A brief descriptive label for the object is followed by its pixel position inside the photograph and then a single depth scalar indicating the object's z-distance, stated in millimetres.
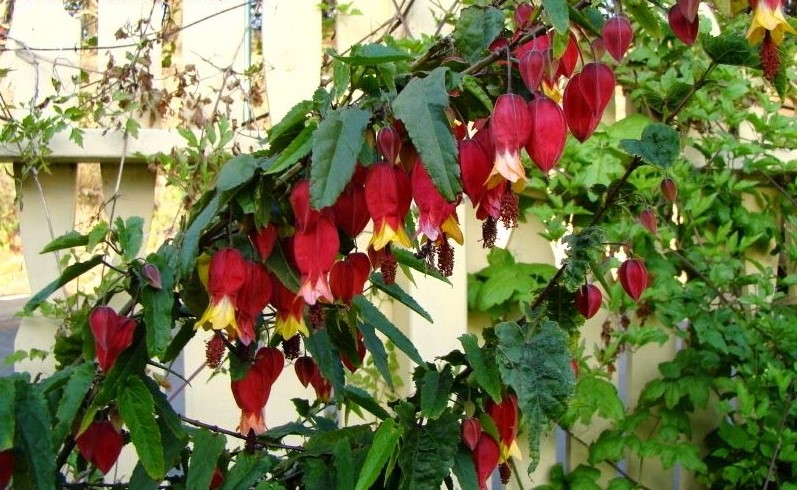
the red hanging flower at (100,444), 698
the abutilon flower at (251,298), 632
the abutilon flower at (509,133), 523
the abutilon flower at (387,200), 553
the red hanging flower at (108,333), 644
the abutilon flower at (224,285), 618
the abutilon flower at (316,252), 581
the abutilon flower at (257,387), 718
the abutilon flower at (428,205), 537
